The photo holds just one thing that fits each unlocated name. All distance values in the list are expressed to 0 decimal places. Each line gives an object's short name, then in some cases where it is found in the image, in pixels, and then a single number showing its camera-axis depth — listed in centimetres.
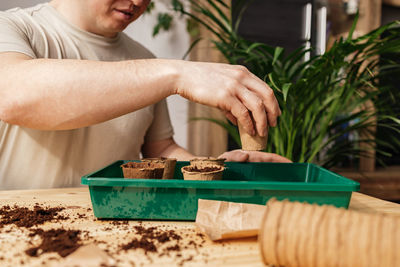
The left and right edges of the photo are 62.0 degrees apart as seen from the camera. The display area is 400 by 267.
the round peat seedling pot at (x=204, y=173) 80
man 80
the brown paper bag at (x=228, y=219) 64
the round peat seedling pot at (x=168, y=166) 93
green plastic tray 70
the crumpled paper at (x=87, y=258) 51
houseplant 139
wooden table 55
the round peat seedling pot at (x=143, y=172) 81
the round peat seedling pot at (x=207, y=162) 94
